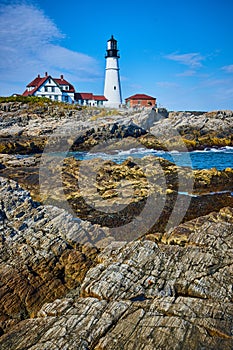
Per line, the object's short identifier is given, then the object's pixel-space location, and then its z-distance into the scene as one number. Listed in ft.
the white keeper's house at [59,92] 189.98
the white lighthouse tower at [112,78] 186.19
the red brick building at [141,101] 192.07
